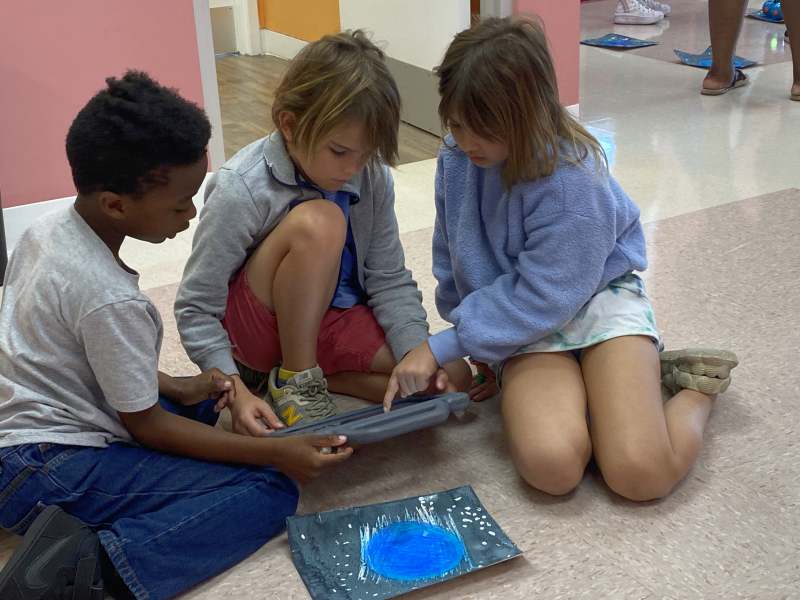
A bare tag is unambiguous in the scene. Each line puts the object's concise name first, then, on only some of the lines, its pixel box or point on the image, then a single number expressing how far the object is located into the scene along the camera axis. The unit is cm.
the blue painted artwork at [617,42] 370
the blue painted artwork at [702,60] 329
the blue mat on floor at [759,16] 405
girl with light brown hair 108
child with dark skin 94
